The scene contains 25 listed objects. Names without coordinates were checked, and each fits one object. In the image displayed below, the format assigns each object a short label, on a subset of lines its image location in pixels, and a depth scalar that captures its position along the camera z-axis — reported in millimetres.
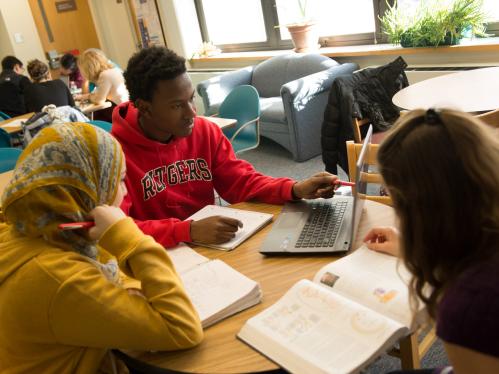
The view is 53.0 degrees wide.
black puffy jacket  3111
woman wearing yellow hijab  984
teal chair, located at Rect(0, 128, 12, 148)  4160
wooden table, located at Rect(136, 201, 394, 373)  992
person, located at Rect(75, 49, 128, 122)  4797
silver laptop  1328
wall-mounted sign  7219
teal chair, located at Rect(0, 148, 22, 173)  2943
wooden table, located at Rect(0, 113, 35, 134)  4219
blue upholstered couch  4145
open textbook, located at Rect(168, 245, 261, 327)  1129
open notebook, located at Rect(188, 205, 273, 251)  1464
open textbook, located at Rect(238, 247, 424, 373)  943
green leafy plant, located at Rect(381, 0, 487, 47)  3607
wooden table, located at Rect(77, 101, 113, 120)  4684
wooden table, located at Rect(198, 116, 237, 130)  3270
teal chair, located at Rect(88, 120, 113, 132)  3156
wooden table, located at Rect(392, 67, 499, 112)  2441
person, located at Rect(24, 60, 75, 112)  4770
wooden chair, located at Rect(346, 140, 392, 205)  1697
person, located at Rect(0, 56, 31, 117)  5567
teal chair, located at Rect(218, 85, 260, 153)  3557
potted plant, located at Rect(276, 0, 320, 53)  4801
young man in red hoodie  1750
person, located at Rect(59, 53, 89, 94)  5688
